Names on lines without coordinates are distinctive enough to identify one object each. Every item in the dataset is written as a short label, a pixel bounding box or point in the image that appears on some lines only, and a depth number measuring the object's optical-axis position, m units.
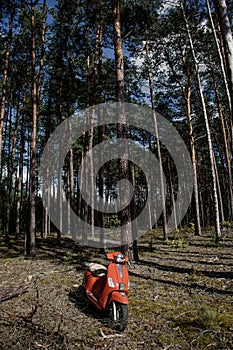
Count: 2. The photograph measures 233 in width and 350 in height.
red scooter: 4.62
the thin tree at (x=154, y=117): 17.00
